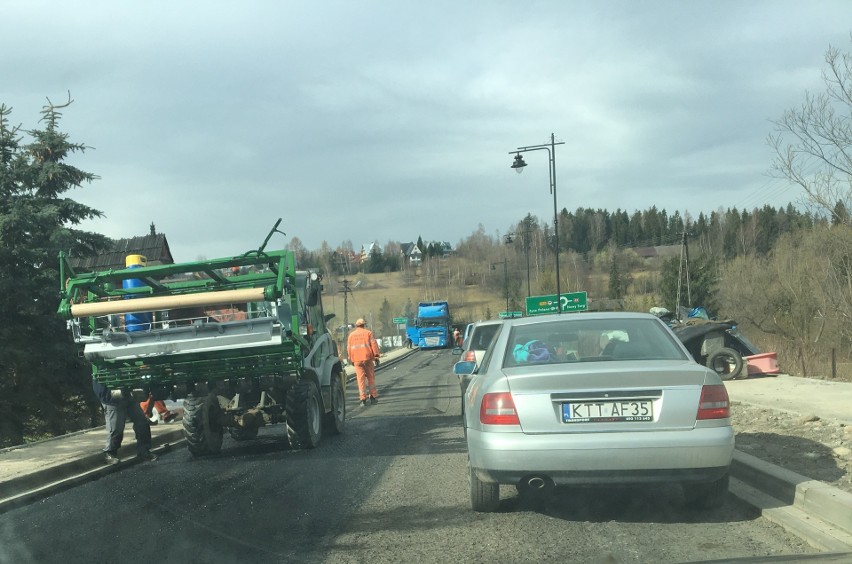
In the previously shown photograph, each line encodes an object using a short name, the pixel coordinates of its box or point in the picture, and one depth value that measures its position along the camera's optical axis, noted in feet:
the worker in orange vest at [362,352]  53.31
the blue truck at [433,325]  211.41
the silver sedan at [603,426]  17.25
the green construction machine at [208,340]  29.43
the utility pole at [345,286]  165.81
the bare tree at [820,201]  53.36
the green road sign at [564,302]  161.68
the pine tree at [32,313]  67.46
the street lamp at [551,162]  96.53
